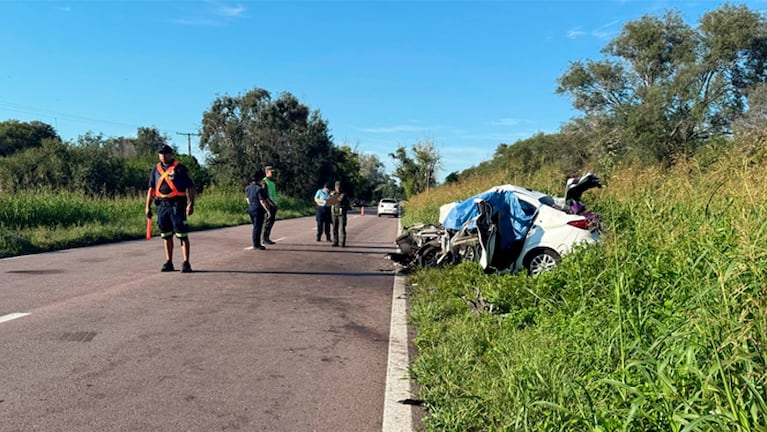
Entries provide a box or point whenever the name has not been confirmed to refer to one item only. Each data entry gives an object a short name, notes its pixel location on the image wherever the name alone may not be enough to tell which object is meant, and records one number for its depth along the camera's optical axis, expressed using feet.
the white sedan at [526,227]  27.64
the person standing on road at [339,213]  49.32
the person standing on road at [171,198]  29.86
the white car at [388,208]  145.27
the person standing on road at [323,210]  51.03
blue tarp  29.14
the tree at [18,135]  195.62
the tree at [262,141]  171.01
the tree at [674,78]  92.43
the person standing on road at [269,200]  45.39
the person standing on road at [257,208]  43.01
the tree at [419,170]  168.66
